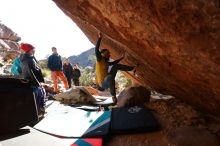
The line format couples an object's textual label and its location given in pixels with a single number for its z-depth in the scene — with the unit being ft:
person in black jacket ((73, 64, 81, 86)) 35.51
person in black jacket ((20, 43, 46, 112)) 14.51
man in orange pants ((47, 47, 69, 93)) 26.01
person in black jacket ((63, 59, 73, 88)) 31.63
